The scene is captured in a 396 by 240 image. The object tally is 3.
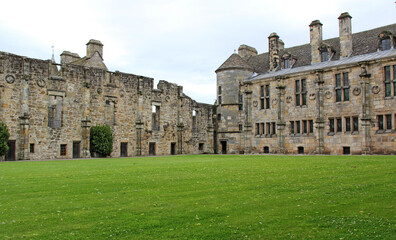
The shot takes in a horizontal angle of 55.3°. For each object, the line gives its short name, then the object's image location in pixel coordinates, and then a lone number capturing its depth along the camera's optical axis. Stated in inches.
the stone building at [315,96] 1219.9
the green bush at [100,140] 1300.4
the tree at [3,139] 1063.5
